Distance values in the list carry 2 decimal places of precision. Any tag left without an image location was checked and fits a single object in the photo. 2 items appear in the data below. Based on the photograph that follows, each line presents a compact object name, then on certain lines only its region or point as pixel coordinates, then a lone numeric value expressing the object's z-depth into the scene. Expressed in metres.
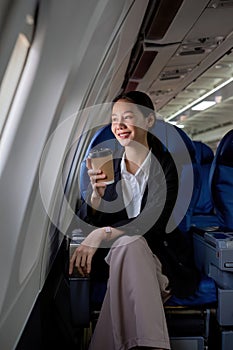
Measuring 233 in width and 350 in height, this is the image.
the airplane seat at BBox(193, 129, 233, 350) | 2.29
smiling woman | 2.03
